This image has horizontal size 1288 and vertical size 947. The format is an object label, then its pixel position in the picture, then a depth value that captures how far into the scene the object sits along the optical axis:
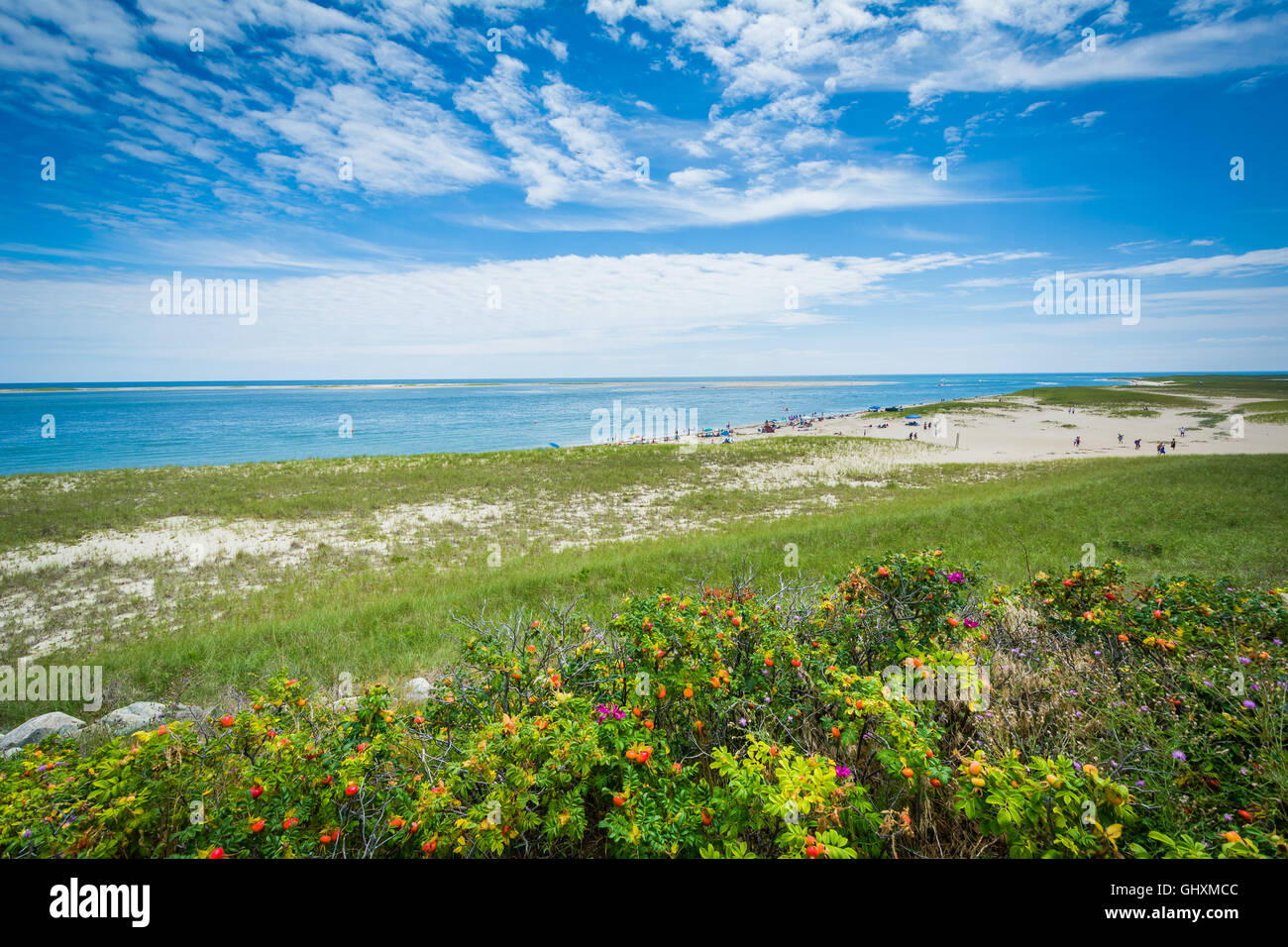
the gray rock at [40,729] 5.59
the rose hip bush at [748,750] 2.37
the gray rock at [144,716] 5.75
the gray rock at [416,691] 6.54
